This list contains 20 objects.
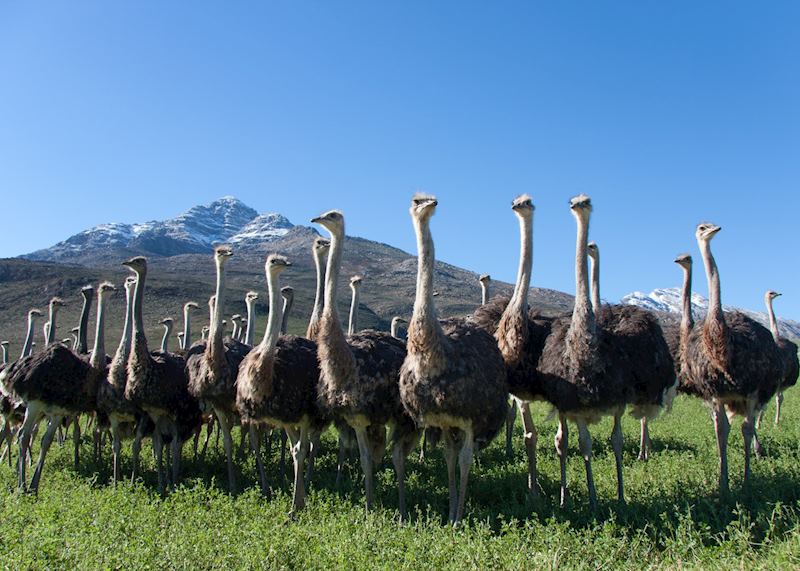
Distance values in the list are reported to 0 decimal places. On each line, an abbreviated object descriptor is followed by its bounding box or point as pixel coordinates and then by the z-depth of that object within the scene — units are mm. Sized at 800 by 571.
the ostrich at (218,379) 9172
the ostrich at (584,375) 6914
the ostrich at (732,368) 7844
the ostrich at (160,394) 9547
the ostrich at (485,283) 12300
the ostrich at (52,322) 13812
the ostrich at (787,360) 12336
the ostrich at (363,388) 7477
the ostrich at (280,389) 8008
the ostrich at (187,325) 14289
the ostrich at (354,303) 12148
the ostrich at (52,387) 9664
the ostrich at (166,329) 15698
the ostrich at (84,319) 12727
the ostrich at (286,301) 13156
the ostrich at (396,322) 15638
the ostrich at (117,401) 9750
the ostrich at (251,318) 12844
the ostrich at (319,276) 10711
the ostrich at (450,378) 6750
